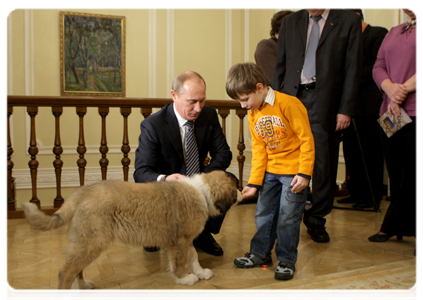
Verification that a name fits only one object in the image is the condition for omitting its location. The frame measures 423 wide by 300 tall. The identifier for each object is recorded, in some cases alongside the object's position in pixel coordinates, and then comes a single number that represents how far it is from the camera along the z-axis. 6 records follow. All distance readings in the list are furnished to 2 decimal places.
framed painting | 6.78
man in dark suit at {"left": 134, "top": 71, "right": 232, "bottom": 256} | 2.46
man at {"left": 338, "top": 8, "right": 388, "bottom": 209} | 3.98
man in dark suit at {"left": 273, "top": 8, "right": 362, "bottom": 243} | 2.86
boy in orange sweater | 2.14
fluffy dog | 1.80
